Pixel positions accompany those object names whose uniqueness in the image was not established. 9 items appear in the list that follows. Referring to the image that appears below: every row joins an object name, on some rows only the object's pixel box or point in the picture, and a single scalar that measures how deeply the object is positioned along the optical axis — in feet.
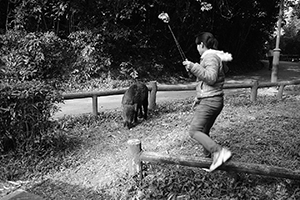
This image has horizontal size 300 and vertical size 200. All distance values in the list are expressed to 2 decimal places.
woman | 9.12
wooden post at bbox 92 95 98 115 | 19.33
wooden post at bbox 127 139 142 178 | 10.61
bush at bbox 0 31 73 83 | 34.01
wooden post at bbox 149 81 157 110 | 21.53
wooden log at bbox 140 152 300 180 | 9.15
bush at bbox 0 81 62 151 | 12.44
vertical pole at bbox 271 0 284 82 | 31.04
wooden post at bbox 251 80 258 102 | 25.03
